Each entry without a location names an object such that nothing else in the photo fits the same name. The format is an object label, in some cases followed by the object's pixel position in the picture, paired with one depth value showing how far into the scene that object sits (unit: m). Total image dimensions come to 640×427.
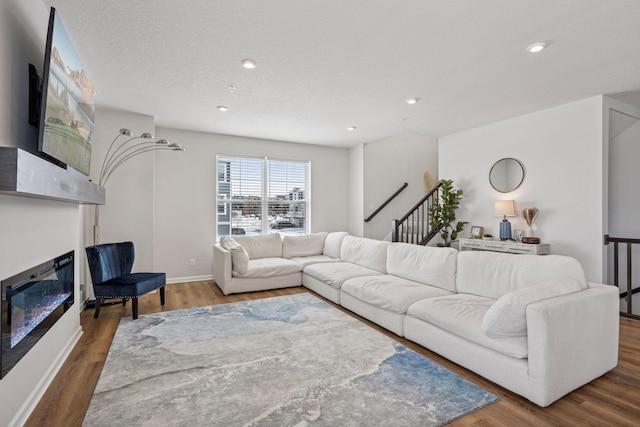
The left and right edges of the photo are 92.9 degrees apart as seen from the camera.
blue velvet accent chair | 3.28
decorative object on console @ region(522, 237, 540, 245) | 3.99
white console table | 3.95
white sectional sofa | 1.88
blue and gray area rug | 1.77
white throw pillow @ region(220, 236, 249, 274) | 4.34
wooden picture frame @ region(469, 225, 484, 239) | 4.75
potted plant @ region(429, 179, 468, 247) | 5.16
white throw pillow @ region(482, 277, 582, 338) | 1.90
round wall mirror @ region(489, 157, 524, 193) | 4.39
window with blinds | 5.54
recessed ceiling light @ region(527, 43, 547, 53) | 2.47
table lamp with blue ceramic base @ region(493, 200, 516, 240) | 4.32
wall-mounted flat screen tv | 1.68
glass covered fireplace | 1.58
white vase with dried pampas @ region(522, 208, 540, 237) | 4.16
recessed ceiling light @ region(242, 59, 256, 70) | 2.75
